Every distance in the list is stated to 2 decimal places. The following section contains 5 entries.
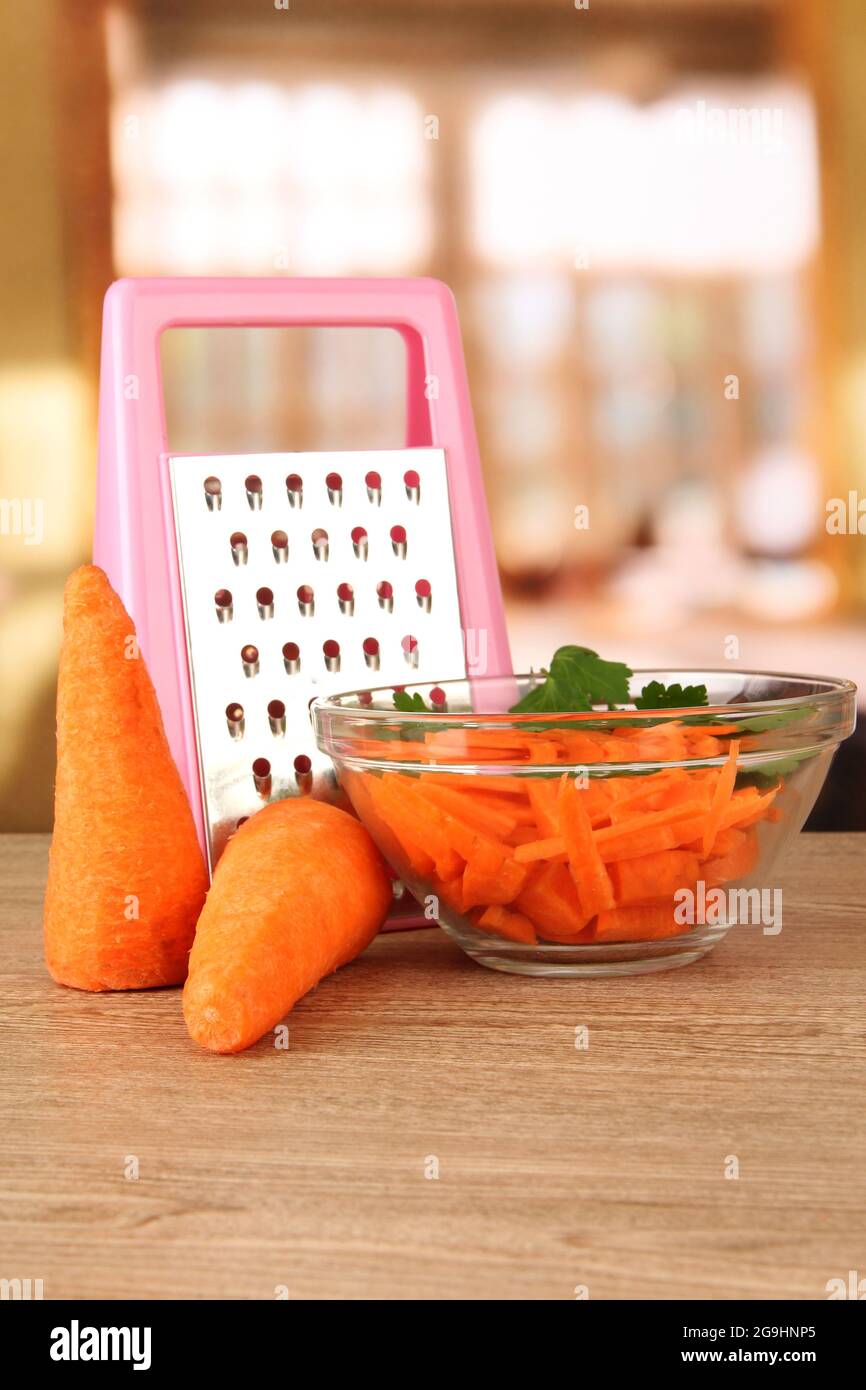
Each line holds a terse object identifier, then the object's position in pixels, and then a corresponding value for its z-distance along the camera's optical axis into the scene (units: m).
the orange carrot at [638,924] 0.76
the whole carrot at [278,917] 0.72
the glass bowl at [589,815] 0.75
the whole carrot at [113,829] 0.76
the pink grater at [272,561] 0.83
